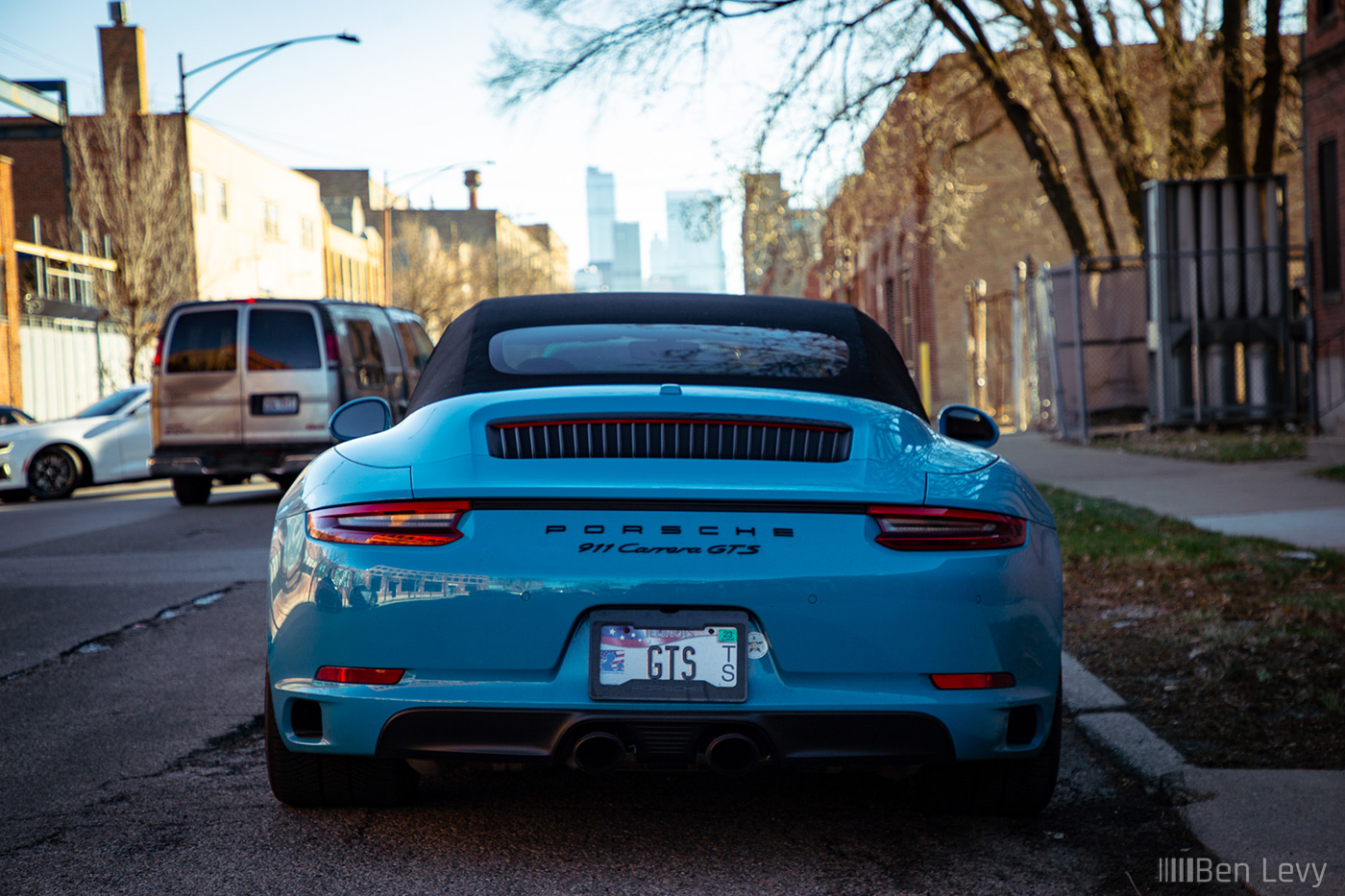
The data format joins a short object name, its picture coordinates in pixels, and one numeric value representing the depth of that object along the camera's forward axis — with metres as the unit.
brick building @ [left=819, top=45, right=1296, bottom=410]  21.70
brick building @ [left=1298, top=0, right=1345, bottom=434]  16.47
